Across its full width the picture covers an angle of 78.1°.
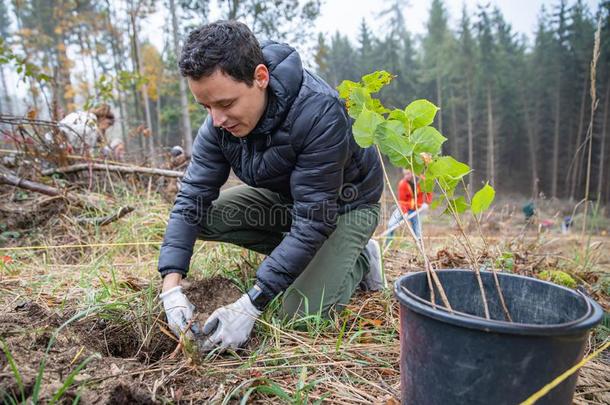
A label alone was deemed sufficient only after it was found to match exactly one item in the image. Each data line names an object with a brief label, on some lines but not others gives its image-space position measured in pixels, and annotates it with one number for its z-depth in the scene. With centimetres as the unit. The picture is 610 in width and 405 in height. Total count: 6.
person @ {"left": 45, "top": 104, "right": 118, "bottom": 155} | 377
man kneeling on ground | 142
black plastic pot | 77
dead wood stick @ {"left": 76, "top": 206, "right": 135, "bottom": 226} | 297
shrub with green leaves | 102
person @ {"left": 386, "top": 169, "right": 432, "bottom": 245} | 556
